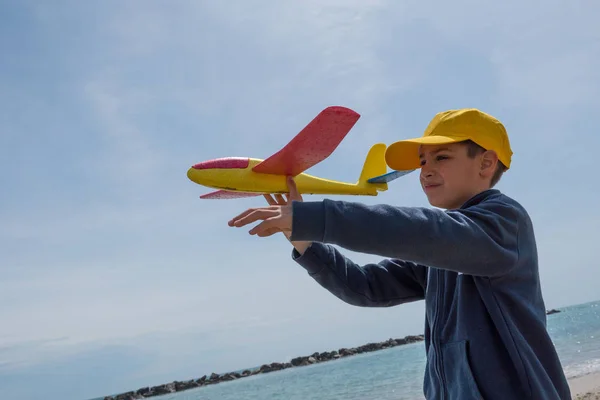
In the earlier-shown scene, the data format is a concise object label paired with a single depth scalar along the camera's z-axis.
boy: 1.55
